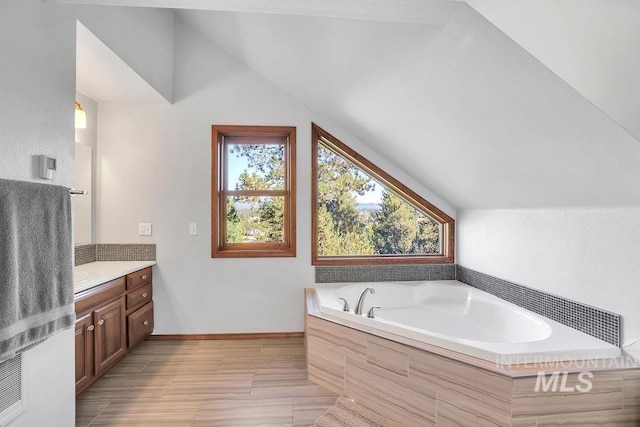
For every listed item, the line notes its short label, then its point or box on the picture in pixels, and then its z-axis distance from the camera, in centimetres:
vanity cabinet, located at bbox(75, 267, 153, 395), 211
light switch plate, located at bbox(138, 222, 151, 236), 312
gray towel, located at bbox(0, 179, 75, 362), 131
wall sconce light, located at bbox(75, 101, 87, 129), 240
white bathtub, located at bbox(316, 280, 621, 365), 163
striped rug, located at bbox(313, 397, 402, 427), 188
